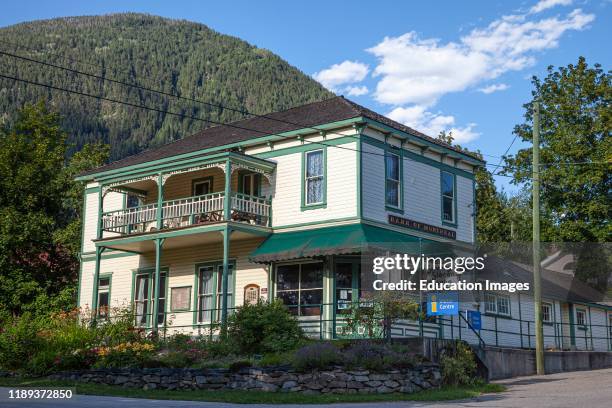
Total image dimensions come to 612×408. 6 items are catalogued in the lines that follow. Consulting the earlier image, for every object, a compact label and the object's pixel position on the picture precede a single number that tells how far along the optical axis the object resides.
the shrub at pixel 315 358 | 19.22
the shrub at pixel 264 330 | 22.50
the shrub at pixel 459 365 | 20.75
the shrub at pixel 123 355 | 22.70
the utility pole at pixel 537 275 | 24.97
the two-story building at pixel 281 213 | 26.02
